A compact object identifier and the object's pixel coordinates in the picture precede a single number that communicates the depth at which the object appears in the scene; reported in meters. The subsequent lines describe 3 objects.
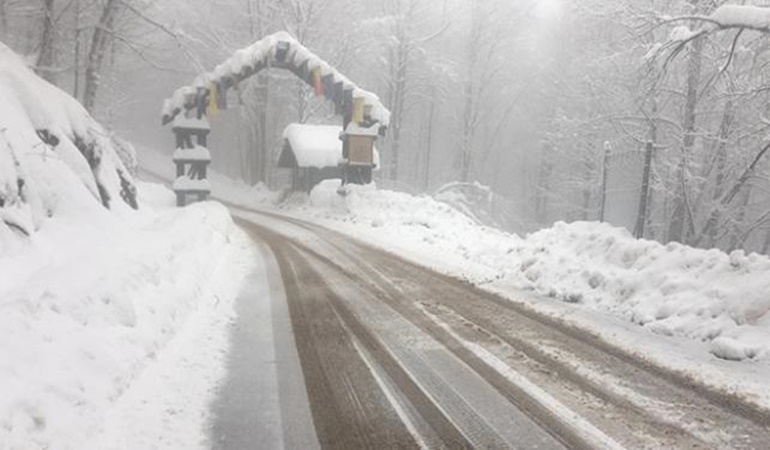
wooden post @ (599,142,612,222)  12.22
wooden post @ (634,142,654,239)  11.04
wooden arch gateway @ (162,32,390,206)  24.36
